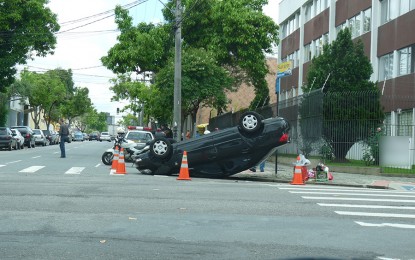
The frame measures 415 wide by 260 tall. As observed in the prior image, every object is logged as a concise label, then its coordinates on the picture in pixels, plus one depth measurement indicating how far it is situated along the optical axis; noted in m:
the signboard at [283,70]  19.40
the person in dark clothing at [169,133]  34.87
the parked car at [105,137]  93.03
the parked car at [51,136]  60.62
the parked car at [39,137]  52.80
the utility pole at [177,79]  28.16
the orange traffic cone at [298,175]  17.31
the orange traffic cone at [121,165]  18.80
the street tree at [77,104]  99.66
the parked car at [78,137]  88.25
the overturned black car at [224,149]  17.72
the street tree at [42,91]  73.19
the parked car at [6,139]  39.12
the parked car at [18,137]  41.58
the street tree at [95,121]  154.49
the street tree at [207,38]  36.44
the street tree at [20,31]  40.25
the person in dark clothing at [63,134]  28.75
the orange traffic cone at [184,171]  17.14
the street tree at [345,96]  23.39
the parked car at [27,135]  46.34
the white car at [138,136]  30.45
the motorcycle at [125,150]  24.42
